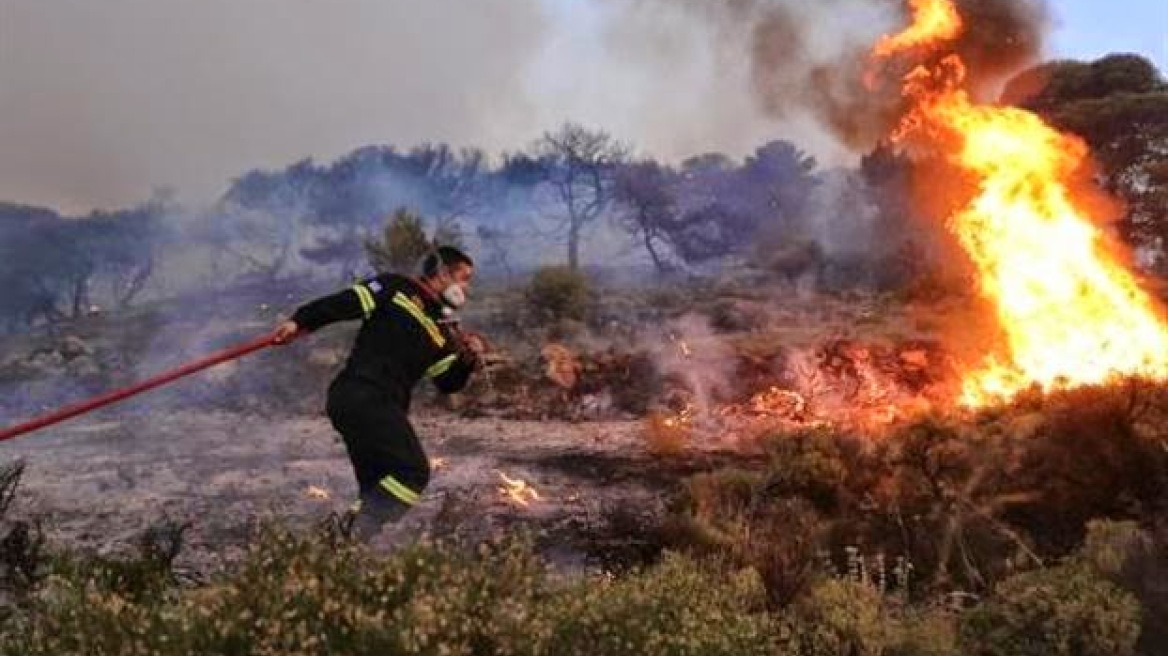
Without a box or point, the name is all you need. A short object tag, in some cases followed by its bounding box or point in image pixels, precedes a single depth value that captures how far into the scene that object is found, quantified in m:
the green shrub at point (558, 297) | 25.39
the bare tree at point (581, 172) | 43.06
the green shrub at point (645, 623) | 4.30
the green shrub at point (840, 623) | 5.83
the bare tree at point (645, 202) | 40.72
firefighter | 6.85
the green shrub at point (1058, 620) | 5.75
